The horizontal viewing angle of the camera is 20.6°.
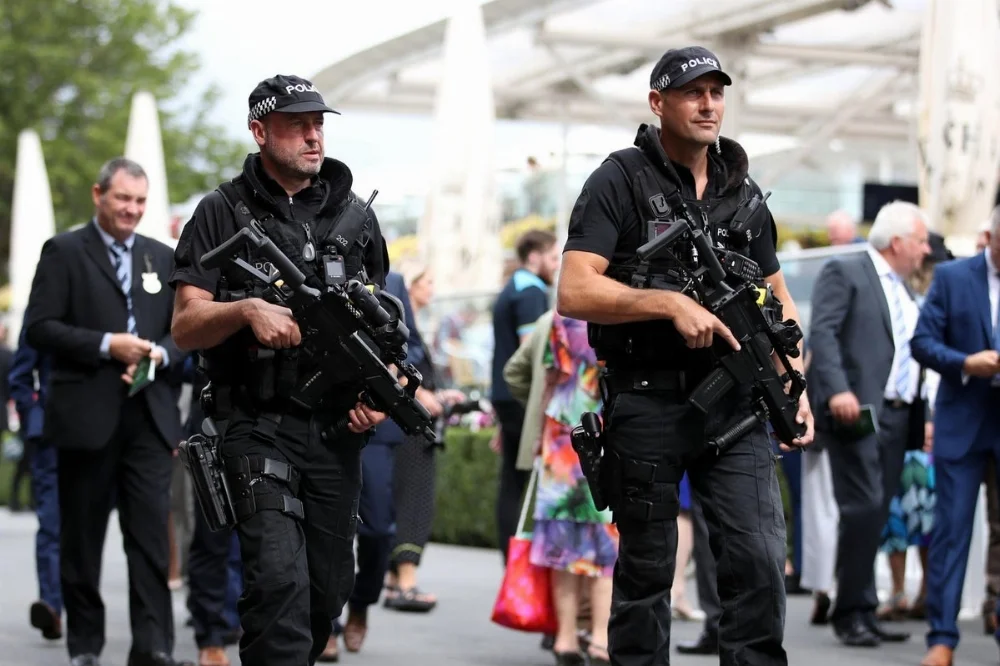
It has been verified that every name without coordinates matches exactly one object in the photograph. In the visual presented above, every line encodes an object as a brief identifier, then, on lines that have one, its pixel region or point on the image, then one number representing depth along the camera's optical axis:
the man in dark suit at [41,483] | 14.76
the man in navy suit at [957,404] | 12.71
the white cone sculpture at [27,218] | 40.98
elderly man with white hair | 14.45
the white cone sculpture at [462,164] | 30.49
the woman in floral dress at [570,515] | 12.87
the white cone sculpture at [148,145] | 30.02
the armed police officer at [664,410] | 8.70
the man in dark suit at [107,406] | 12.44
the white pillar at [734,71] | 34.68
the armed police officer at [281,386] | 8.58
